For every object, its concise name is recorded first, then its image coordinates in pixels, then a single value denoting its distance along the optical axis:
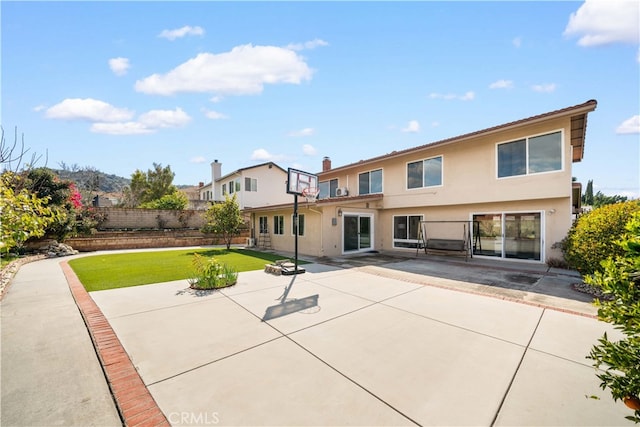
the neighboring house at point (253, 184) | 24.55
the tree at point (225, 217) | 15.93
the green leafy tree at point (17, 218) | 4.01
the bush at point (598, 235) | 6.34
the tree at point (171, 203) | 26.44
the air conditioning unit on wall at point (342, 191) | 17.19
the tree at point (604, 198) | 35.35
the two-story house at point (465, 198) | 9.78
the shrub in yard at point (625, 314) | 1.75
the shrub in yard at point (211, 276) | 6.84
